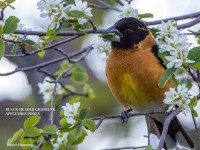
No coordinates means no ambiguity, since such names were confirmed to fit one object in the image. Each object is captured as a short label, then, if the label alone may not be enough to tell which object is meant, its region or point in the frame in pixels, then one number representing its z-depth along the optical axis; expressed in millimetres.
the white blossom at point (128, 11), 7434
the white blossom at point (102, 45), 7496
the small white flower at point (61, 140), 6950
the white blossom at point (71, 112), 6179
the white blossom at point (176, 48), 5687
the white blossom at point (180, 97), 5937
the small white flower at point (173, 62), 5660
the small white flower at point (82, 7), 6367
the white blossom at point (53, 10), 6219
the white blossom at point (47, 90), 8883
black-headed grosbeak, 8023
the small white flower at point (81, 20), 6473
